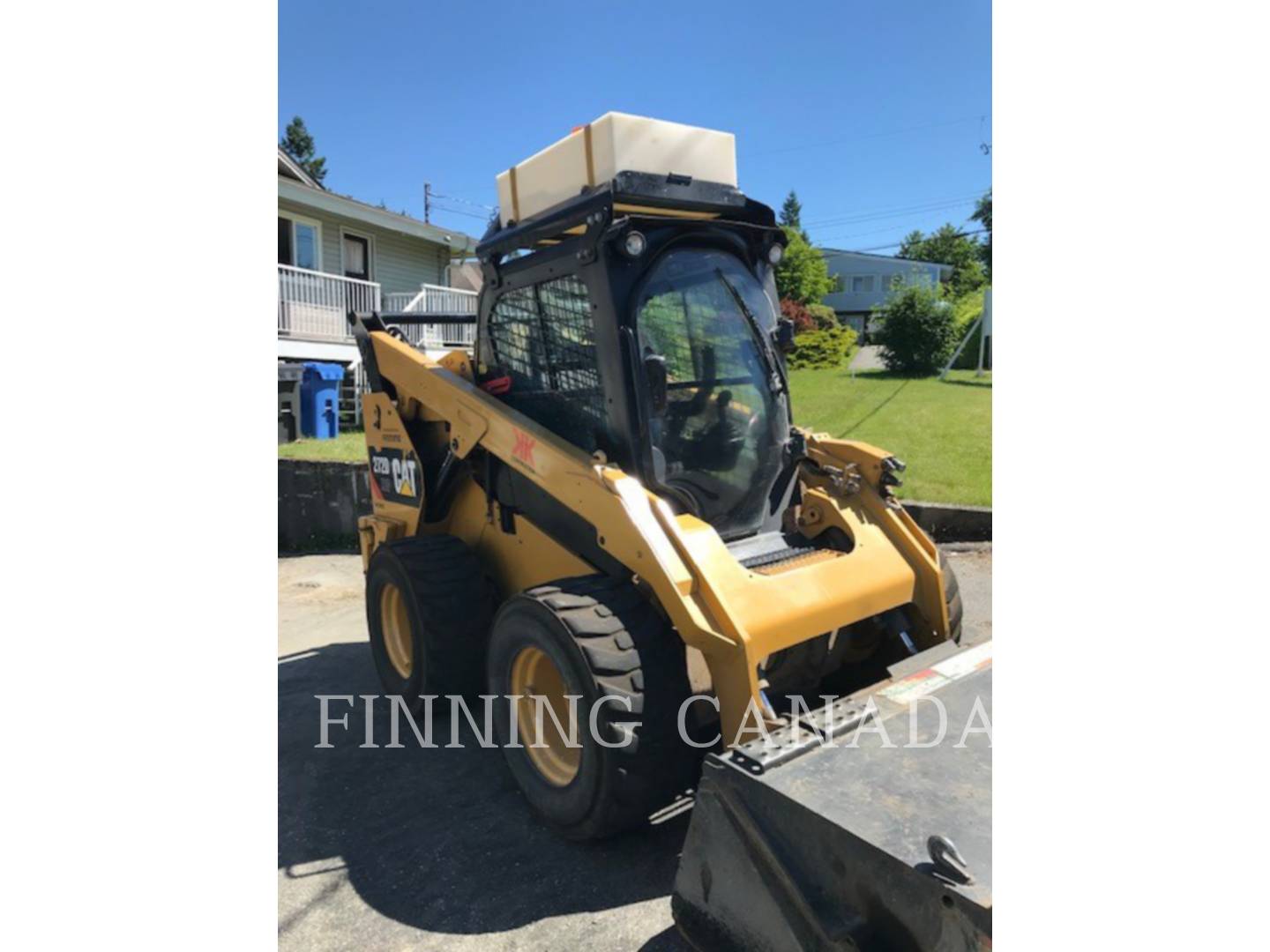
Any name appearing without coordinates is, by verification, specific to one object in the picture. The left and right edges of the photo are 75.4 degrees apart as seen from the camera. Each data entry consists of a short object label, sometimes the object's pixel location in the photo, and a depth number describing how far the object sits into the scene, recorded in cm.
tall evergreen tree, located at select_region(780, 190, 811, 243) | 6590
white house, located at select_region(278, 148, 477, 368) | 1421
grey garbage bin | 1242
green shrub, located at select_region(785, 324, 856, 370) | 2336
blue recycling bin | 1259
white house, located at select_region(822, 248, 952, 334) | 5347
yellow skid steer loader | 220
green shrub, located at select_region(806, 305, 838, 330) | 2834
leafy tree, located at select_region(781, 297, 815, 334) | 2483
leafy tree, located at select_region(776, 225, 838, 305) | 3653
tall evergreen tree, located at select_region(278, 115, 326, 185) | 4362
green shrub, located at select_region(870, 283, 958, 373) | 2003
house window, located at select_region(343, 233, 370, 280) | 1698
